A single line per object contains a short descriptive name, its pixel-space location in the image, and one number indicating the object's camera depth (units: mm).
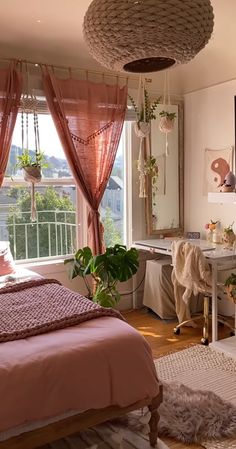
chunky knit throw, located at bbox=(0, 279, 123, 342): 1979
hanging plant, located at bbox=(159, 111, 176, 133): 3972
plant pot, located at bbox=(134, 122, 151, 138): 3875
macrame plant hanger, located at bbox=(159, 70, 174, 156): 3979
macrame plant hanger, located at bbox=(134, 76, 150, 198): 3889
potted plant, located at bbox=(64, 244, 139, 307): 3314
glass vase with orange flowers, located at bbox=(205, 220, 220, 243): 3934
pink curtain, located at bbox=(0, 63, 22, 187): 3279
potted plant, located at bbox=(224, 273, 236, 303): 3141
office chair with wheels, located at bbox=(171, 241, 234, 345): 3211
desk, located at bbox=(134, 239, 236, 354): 3230
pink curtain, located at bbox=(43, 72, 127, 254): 3557
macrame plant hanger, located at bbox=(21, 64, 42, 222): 3436
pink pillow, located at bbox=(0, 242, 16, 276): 3254
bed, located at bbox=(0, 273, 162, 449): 1646
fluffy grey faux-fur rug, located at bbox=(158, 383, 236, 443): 2164
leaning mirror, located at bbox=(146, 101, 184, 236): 4266
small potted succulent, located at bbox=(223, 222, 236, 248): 3676
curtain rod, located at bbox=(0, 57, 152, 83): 3438
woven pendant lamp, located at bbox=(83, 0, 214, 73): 1254
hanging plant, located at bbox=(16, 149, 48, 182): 3496
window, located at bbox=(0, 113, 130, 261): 3725
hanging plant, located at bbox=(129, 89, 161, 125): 3920
